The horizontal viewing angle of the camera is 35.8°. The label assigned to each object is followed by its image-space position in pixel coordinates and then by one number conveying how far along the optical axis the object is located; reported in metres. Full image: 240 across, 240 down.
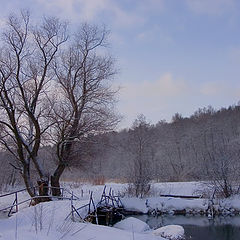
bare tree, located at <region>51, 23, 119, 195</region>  25.81
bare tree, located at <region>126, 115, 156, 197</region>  32.19
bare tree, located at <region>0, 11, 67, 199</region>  24.66
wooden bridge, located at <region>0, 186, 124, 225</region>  16.83
